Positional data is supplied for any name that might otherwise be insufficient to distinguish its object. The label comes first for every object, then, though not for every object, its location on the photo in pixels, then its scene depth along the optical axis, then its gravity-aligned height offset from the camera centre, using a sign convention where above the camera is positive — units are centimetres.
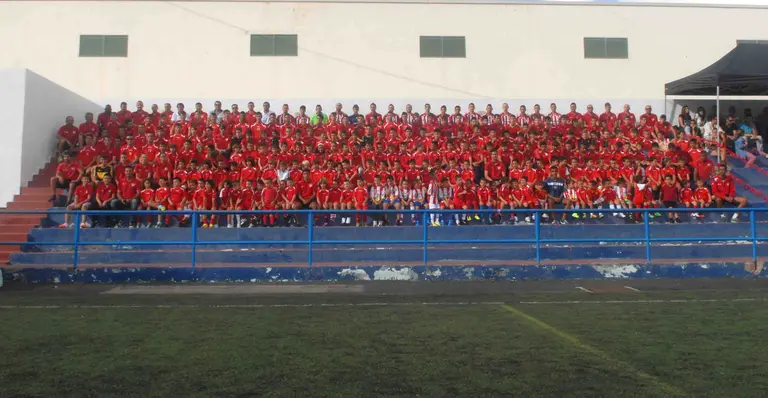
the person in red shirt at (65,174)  1509 +100
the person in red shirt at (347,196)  1411 +55
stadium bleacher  1309 +93
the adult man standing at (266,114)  1848 +304
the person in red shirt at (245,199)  1430 +45
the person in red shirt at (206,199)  1412 +43
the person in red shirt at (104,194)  1396 +50
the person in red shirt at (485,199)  1427 +53
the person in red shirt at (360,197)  1425 +53
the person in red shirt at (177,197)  1405 +46
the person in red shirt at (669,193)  1462 +73
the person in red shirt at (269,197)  1420 +50
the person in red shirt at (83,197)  1387 +43
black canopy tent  1828 +440
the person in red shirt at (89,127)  1717 +241
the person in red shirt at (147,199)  1388 +40
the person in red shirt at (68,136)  1686 +214
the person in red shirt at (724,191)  1484 +82
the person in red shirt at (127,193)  1399 +54
